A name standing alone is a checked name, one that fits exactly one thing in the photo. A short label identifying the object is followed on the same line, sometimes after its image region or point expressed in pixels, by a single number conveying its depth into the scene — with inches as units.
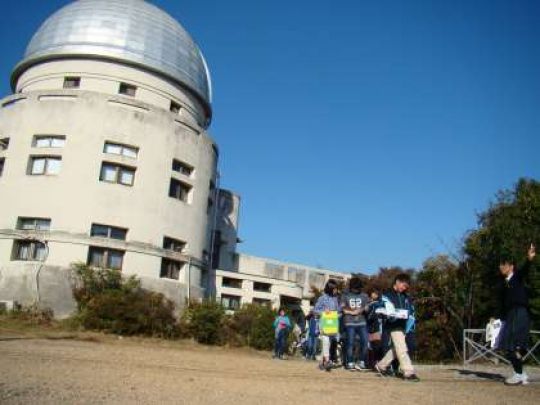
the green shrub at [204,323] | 796.0
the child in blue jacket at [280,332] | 579.2
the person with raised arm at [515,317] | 273.3
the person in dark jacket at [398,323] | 280.0
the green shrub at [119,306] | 717.9
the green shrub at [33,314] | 732.7
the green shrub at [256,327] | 818.8
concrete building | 850.1
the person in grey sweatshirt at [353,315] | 371.2
